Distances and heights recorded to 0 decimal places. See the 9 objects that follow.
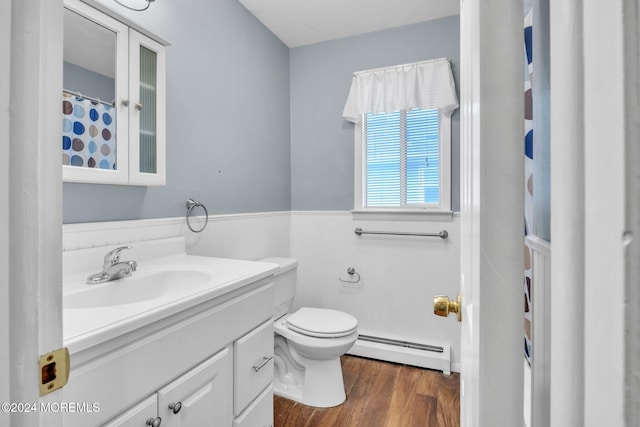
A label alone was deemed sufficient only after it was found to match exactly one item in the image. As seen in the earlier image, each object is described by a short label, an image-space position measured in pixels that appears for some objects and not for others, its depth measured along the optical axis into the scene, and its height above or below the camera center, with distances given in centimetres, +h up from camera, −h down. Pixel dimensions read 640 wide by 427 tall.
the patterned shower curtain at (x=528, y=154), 57 +11
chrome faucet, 105 -20
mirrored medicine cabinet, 110 +44
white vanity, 67 -34
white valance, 215 +89
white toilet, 173 -78
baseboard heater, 213 -99
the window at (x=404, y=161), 227 +39
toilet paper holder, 244 -47
